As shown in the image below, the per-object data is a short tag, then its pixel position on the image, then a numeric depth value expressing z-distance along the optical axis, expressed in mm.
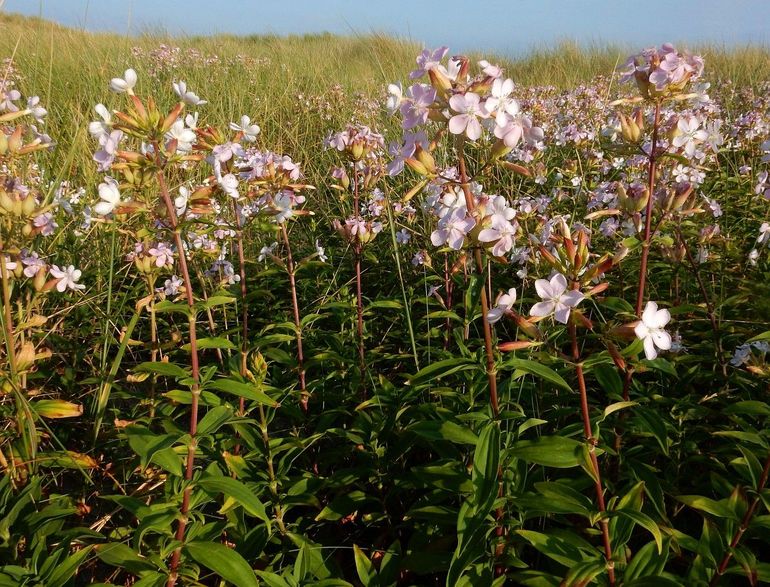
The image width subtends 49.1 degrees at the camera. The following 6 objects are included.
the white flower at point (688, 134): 594
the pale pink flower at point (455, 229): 468
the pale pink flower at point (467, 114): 461
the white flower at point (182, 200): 584
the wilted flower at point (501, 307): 454
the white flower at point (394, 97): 520
